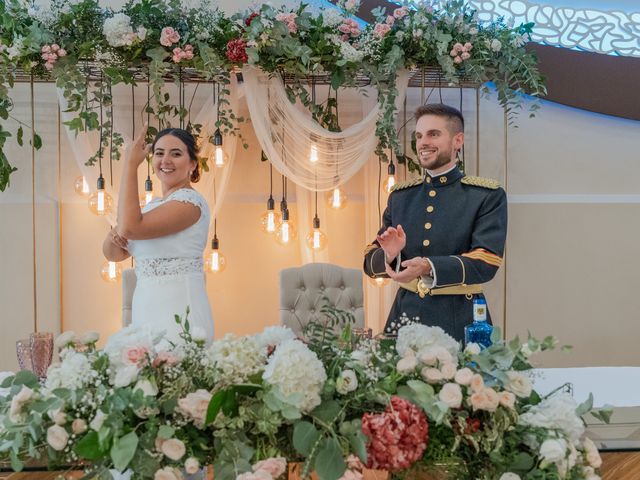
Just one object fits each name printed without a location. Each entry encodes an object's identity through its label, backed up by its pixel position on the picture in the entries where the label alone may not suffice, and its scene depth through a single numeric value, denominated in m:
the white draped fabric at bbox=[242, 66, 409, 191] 3.38
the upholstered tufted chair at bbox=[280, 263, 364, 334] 3.30
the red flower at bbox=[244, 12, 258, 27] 3.19
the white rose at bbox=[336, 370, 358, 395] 1.06
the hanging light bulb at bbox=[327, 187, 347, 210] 3.88
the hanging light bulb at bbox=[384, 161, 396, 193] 3.78
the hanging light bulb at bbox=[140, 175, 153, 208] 3.69
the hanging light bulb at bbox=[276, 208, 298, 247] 3.82
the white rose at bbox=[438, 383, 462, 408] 1.04
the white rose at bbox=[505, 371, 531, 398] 1.10
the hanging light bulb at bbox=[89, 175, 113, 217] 3.58
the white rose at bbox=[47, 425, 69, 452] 1.01
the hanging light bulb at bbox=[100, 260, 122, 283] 3.76
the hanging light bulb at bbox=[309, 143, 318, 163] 3.48
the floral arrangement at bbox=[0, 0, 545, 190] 3.13
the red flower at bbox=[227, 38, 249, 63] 3.15
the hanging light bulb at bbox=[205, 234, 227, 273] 3.80
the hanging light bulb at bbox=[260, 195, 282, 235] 3.85
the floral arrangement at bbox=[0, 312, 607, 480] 1.01
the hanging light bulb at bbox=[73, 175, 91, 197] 3.88
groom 2.05
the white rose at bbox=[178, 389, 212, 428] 1.02
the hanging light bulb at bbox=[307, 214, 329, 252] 3.83
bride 2.17
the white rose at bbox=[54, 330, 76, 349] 1.18
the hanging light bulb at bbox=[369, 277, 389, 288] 3.80
